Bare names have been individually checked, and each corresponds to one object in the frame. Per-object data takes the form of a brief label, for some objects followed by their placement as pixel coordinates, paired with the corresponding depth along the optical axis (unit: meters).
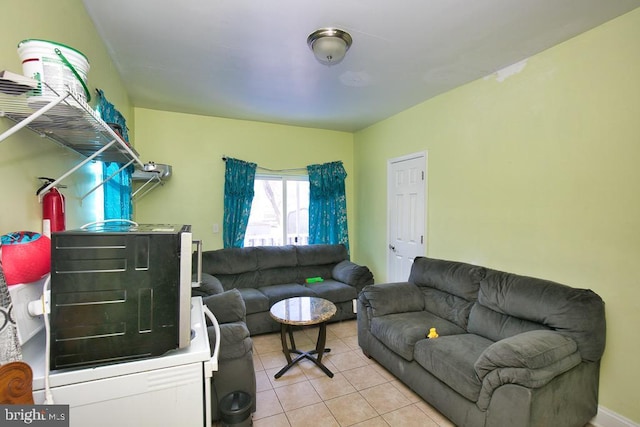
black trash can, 1.74
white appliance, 0.89
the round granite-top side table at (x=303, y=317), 2.48
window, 4.29
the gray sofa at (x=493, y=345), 1.67
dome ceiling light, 1.95
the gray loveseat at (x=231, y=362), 1.90
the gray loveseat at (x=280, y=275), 3.43
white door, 3.47
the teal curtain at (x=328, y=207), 4.55
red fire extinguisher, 1.22
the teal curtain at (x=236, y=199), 3.96
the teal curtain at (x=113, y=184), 1.94
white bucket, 0.90
